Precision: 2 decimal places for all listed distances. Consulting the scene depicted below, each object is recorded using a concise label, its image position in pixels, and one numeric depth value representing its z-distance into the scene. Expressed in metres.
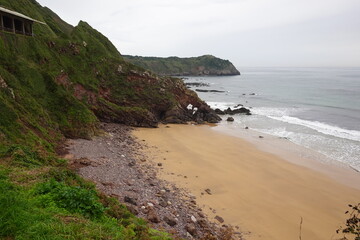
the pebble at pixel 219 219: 14.96
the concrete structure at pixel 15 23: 27.04
